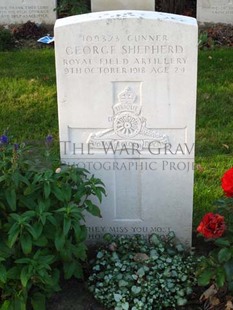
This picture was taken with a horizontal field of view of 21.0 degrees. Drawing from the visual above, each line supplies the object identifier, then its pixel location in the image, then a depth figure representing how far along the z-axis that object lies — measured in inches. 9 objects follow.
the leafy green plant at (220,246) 124.6
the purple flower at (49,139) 136.2
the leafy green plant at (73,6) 339.4
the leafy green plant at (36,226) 121.5
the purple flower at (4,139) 136.4
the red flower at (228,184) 127.3
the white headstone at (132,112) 137.6
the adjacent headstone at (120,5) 289.4
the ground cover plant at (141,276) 134.8
